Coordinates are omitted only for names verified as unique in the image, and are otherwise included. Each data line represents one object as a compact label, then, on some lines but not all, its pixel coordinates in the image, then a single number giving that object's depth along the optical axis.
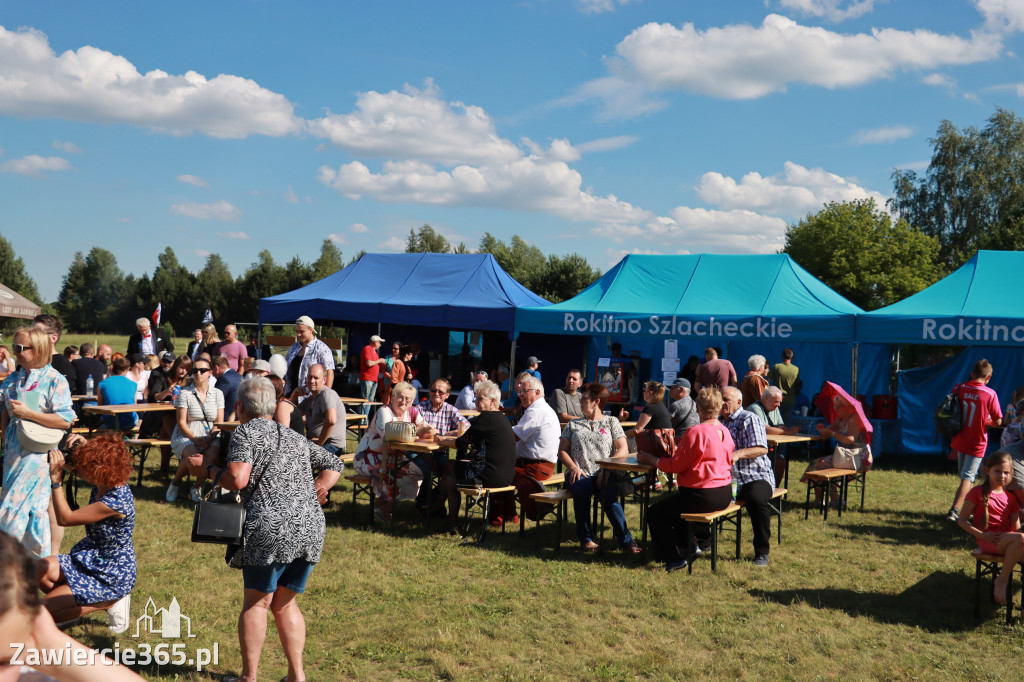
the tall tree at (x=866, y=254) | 35.75
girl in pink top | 4.61
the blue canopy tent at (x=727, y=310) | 11.08
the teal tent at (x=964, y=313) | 9.78
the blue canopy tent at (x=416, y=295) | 13.64
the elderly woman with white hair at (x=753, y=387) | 7.62
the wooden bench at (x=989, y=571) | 4.52
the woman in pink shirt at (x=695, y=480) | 5.35
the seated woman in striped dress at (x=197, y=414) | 6.81
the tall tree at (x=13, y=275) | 56.00
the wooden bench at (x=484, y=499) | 6.09
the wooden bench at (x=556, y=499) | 6.02
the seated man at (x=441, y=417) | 6.89
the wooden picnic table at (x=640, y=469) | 5.75
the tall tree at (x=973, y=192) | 33.53
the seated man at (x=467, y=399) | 10.21
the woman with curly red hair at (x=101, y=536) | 3.51
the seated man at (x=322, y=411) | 6.58
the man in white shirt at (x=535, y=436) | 6.41
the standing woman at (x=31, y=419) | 3.90
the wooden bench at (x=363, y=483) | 6.67
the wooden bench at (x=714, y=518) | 5.34
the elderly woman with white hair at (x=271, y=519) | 3.13
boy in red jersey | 6.89
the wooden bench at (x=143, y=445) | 7.62
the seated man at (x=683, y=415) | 7.62
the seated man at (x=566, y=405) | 8.14
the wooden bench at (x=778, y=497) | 6.37
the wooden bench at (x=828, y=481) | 7.14
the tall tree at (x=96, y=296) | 64.44
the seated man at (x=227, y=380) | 7.46
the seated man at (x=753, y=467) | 5.77
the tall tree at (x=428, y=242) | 56.16
